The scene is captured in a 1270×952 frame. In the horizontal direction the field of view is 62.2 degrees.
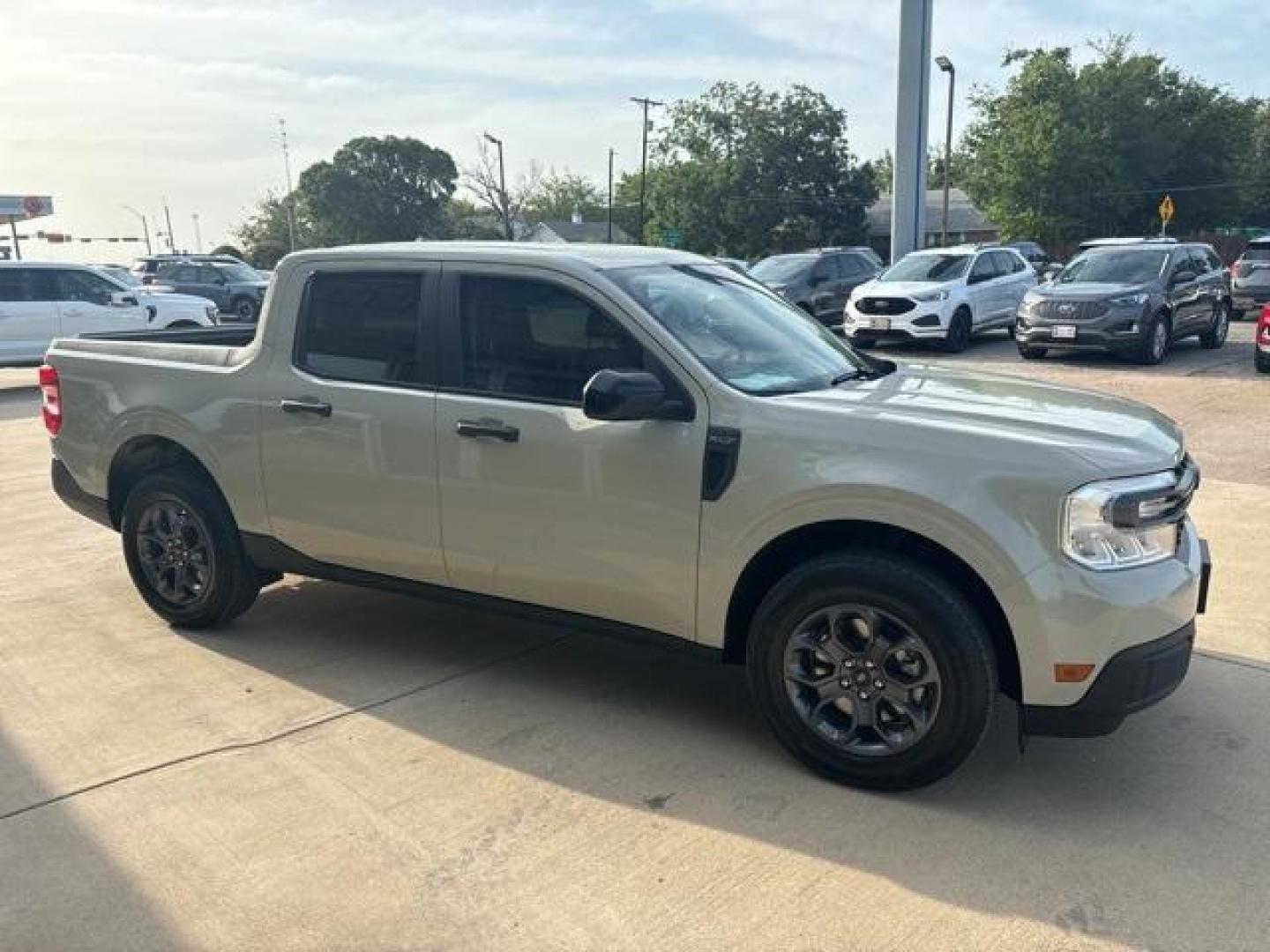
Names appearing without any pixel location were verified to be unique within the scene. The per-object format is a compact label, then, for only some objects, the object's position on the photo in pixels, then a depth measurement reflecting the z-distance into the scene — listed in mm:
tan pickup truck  3205
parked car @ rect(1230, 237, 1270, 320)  21109
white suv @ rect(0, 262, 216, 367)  15227
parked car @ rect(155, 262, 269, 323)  25766
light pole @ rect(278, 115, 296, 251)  72625
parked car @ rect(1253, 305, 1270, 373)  13000
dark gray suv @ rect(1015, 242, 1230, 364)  14203
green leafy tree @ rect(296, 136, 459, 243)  76688
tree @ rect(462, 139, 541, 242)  64781
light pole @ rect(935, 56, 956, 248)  40969
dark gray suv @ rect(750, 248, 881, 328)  19047
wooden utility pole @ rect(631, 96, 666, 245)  57625
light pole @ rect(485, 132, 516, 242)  61869
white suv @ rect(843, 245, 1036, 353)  16562
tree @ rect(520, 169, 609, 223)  93562
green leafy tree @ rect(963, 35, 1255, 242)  44188
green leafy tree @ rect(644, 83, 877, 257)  55094
